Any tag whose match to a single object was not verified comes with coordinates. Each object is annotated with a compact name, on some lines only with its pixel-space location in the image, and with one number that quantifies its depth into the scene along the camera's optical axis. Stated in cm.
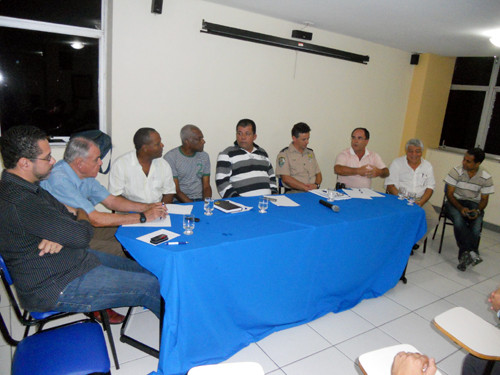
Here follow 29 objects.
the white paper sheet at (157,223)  212
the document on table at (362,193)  323
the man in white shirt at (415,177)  383
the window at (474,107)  551
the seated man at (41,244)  153
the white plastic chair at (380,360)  133
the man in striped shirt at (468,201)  383
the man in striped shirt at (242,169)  327
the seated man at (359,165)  385
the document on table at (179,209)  237
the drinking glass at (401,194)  330
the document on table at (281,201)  277
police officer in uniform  367
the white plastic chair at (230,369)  117
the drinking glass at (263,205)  250
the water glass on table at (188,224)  199
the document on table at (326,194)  309
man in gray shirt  325
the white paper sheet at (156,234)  191
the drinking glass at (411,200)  313
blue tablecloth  184
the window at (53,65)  310
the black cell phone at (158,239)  186
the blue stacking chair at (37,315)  159
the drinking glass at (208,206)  239
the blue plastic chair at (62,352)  131
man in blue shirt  210
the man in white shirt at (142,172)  267
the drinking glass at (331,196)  299
